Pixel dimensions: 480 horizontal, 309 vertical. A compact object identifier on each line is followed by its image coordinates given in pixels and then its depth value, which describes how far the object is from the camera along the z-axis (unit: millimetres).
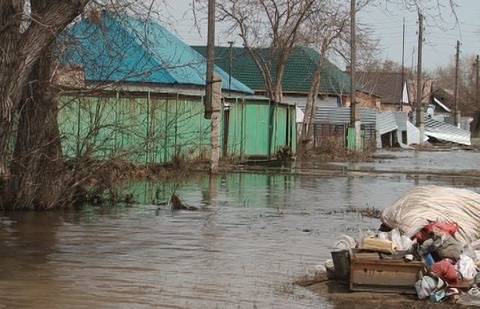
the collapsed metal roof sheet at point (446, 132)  70625
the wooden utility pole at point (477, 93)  105375
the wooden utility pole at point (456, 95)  85206
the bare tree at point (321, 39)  42875
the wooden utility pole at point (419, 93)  62700
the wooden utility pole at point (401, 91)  95219
